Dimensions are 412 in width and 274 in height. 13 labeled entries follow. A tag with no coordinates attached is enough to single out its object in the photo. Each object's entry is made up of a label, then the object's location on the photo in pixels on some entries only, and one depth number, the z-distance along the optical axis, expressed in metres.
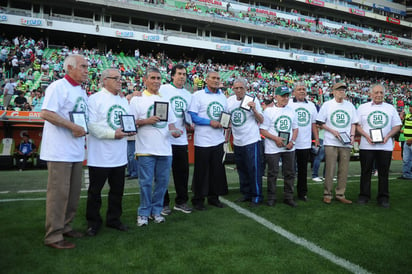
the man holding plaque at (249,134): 5.11
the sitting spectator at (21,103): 11.89
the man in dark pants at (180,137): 4.62
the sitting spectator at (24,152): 9.14
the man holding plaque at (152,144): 4.06
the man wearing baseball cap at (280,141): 5.14
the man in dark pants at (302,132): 5.60
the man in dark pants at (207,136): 4.79
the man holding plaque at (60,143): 3.28
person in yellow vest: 8.27
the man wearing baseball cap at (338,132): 5.43
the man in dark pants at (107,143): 3.66
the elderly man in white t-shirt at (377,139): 5.35
